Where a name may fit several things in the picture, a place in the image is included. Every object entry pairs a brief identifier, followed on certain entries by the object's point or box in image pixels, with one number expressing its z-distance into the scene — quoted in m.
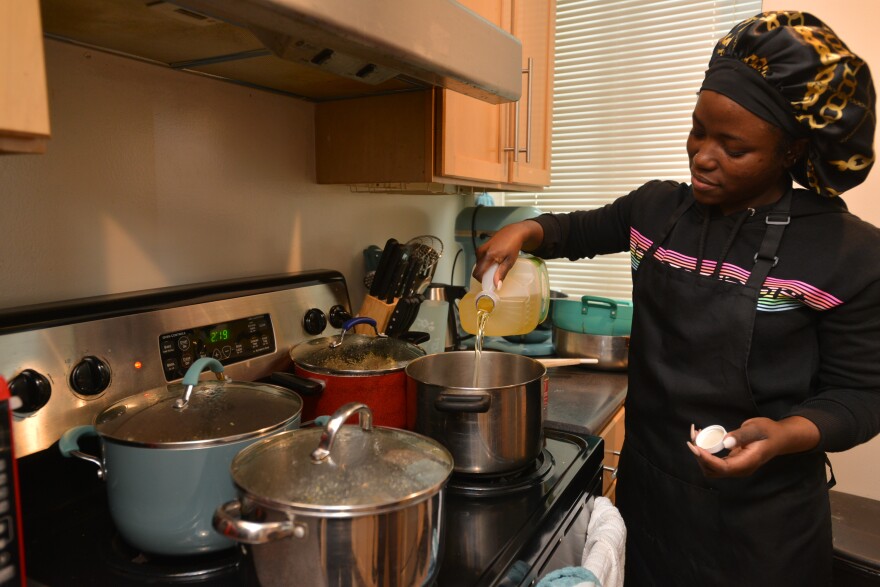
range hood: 0.63
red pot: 0.92
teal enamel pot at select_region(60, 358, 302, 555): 0.63
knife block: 1.25
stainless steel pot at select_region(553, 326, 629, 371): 1.60
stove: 0.67
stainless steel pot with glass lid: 0.50
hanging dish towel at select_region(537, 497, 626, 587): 0.71
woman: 0.85
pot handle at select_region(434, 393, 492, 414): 0.79
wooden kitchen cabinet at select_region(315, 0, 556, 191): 1.22
